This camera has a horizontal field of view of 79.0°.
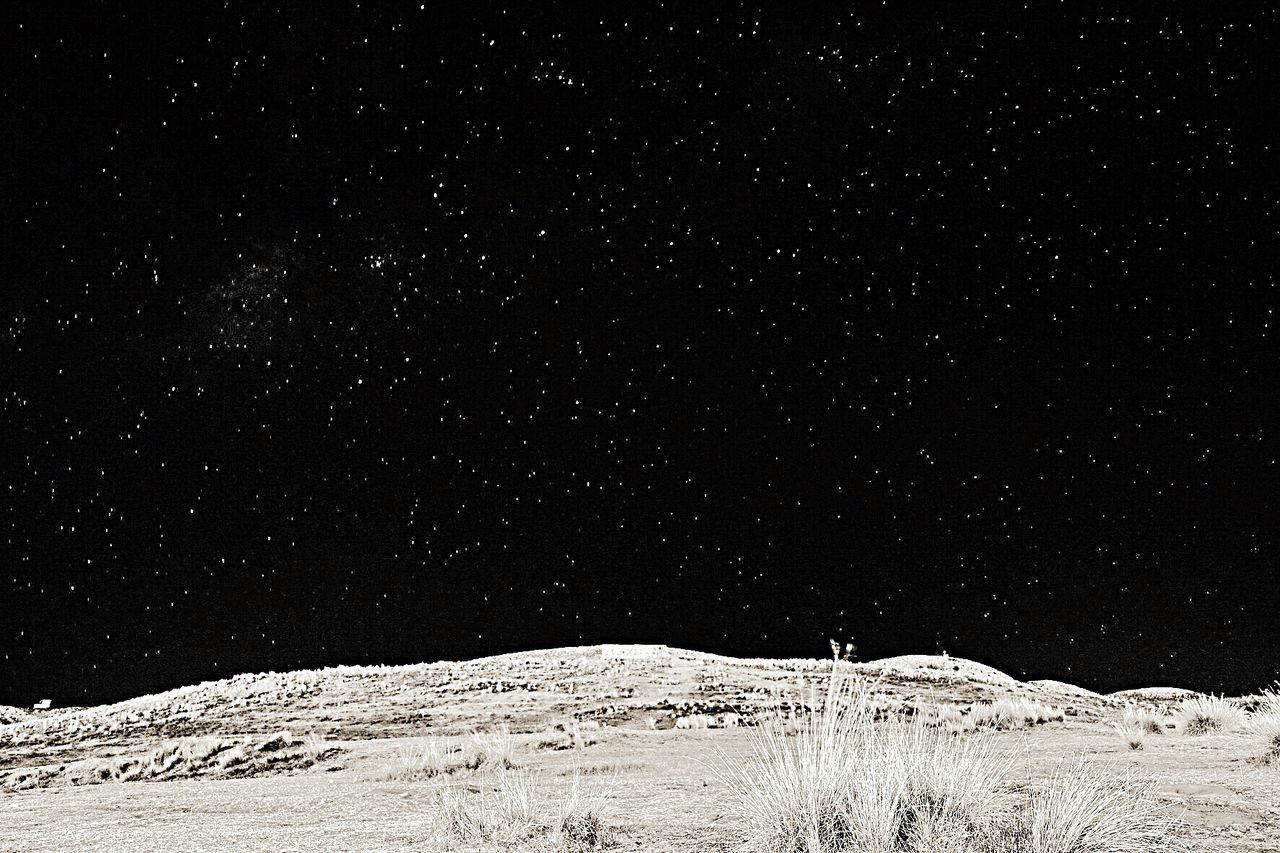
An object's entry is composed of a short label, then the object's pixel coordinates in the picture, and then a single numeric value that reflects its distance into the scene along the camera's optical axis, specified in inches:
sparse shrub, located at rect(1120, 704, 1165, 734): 435.5
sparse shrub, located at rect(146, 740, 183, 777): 454.3
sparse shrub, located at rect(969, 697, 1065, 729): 546.0
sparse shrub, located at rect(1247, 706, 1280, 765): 288.5
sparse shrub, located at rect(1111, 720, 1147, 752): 360.8
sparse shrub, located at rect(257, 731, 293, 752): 540.1
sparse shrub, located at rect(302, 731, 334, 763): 477.0
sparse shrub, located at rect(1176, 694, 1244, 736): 418.3
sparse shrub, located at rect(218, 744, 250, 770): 460.9
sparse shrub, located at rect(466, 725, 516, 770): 363.9
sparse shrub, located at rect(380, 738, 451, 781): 339.9
